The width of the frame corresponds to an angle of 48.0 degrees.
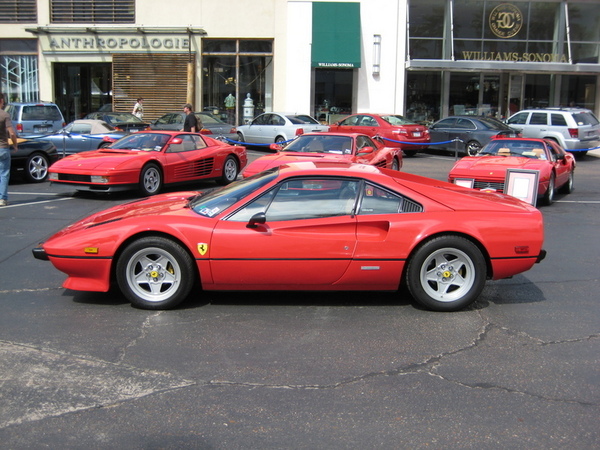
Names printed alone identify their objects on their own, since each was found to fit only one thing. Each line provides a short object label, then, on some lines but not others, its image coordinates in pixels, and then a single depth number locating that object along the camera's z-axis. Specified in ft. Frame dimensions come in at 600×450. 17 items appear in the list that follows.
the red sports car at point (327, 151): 40.32
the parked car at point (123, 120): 72.23
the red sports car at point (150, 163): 39.63
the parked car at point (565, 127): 68.64
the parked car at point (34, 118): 66.49
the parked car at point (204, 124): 73.51
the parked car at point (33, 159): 46.73
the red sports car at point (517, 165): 39.06
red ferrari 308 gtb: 18.83
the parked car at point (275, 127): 74.02
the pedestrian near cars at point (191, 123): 57.00
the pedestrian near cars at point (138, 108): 89.10
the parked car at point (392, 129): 70.23
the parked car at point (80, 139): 58.03
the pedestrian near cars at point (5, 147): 36.42
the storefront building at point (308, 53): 92.73
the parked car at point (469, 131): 68.90
